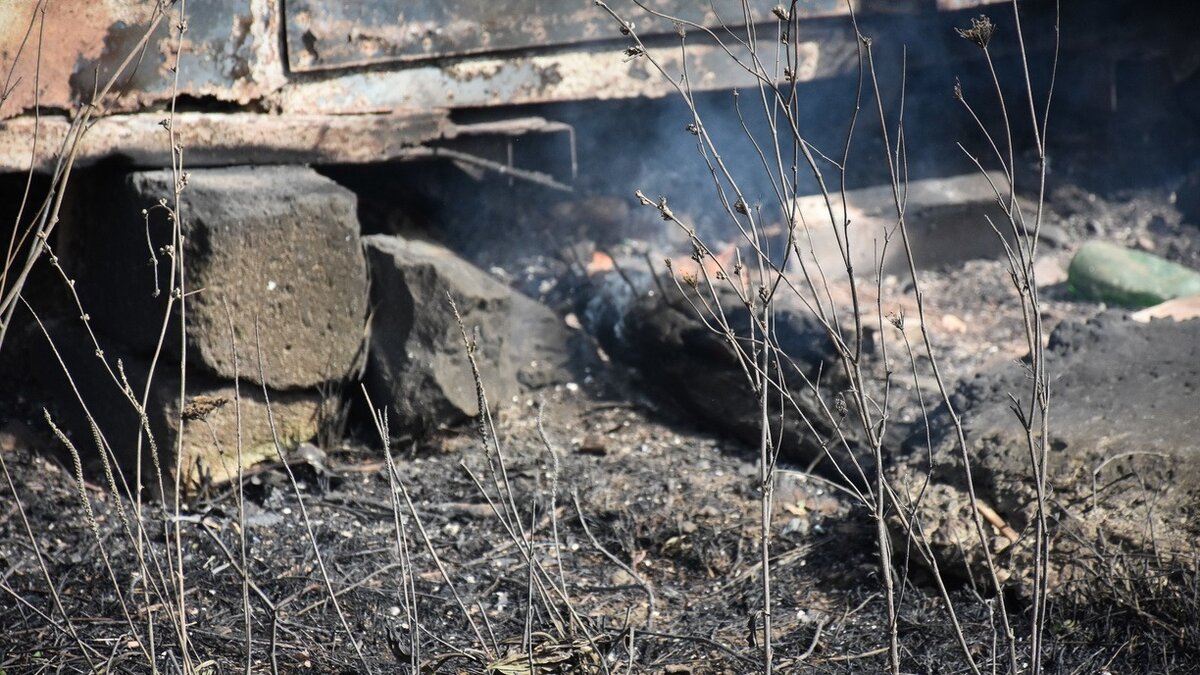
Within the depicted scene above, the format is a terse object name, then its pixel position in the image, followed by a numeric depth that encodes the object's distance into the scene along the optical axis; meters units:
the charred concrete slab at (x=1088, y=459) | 5.80
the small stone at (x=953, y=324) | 11.04
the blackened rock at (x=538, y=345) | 9.35
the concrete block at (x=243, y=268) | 7.08
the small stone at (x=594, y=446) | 8.37
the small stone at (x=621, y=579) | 6.52
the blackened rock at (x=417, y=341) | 8.18
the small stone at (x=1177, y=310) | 9.78
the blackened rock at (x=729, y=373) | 8.05
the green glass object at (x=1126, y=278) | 11.41
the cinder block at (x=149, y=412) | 7.38
